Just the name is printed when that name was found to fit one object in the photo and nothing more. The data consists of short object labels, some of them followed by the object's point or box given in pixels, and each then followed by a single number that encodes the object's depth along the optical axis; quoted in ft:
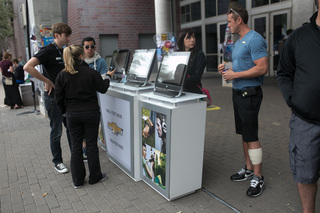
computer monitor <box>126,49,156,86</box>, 12.09
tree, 91.50
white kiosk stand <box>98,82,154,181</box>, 11.77
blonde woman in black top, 11.16
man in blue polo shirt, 10.02
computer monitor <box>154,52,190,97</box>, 9.91
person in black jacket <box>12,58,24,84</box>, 32.27
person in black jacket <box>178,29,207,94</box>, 11.91
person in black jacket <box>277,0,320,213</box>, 7.01
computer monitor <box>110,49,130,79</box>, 13.71
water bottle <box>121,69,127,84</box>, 13.72
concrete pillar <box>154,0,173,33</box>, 31.96
